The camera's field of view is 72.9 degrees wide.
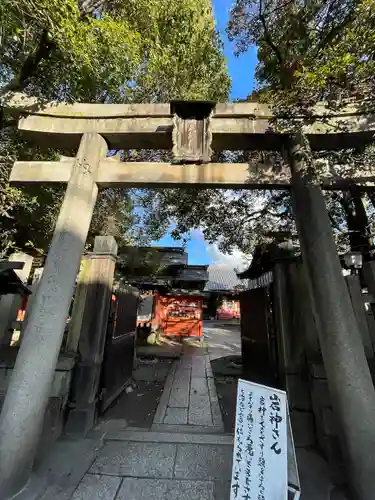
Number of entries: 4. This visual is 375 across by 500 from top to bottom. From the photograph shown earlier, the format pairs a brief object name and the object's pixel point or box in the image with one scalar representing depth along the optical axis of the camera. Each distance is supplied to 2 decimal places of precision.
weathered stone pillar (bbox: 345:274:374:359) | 3.67
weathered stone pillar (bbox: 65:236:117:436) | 3.76
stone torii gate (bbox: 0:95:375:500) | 2.68
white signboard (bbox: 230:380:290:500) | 1.96
